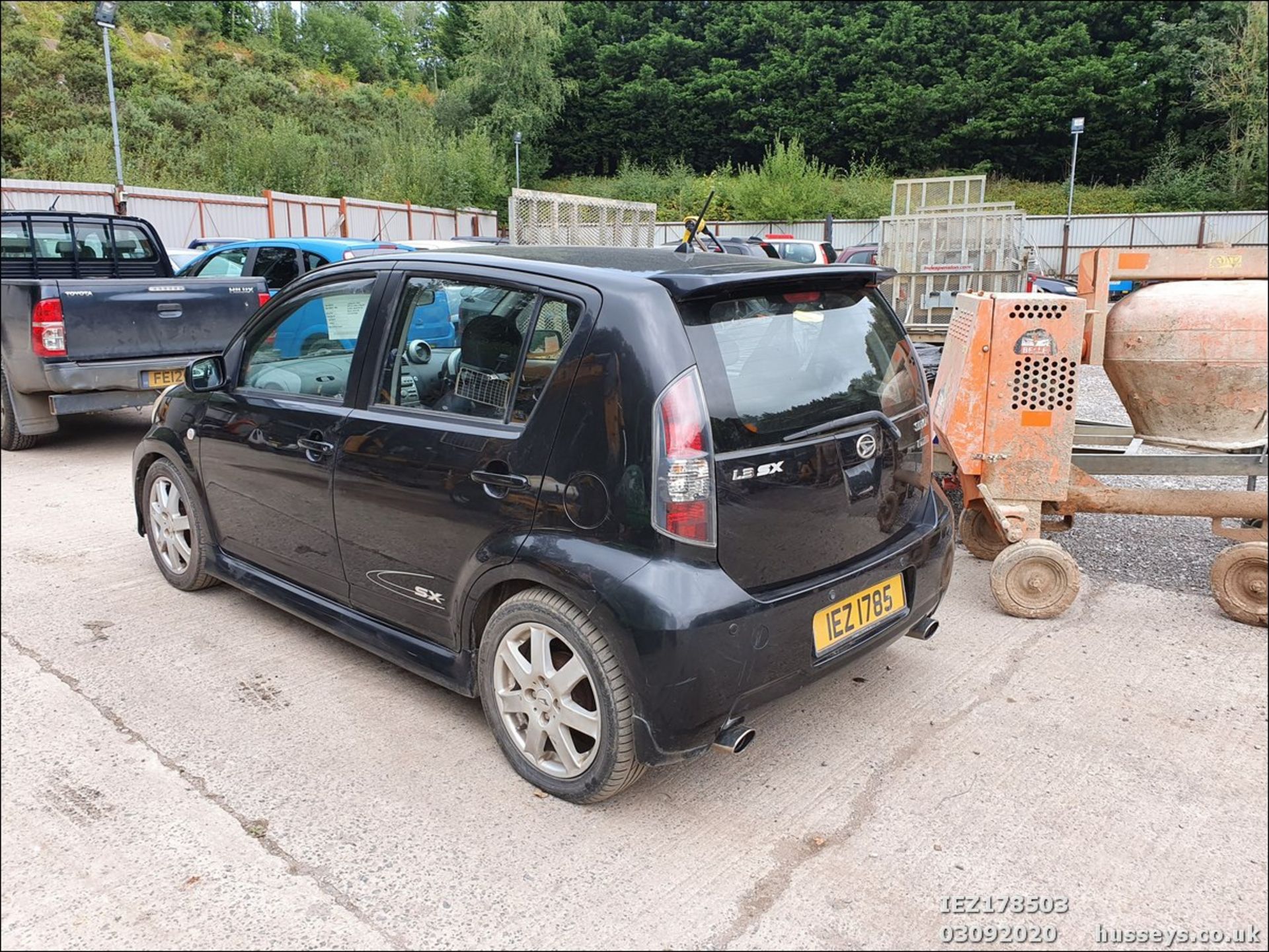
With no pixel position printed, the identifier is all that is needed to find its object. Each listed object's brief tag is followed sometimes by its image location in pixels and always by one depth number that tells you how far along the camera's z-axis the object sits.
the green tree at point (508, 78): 48.47
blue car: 9.95
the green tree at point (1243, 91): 21.02
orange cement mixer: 3.86
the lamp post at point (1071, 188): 30.93
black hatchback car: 2.63
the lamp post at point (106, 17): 15.99
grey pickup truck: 7.01
